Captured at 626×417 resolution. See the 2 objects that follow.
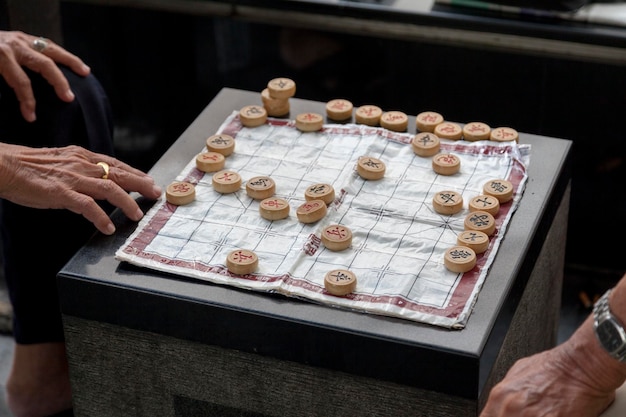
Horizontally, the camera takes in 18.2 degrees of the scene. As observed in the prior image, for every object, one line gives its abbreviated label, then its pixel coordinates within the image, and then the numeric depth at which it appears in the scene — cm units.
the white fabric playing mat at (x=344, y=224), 234
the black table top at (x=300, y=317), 226
